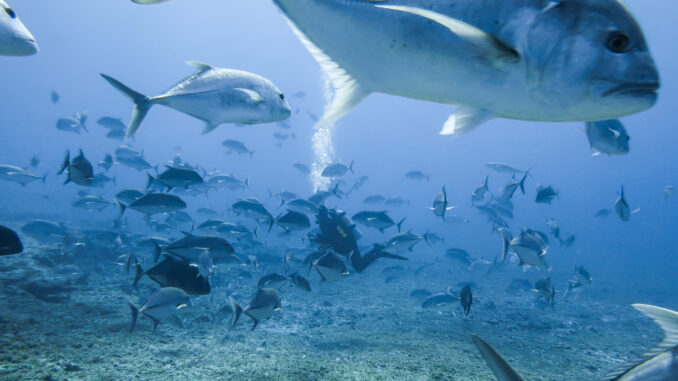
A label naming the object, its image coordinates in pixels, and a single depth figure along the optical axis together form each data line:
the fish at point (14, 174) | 8.43
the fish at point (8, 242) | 2.74
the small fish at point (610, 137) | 3.65
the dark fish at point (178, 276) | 3.92
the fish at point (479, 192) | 7.81
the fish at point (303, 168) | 14.41
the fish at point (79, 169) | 4.69
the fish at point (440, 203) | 5.72
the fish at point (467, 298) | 4.23
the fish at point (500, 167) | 9.22
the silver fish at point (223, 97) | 2.48
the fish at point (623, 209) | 5.42
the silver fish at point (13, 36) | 1.75
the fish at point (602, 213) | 13.13
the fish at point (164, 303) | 3.72
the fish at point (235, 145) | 11.63
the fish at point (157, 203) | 5.34
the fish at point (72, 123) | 10.30
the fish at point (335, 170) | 10.83
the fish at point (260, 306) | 3.98
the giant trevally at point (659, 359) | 1.35
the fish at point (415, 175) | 14.51
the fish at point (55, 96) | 13.58
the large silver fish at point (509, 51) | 0.79
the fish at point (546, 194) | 6.24
